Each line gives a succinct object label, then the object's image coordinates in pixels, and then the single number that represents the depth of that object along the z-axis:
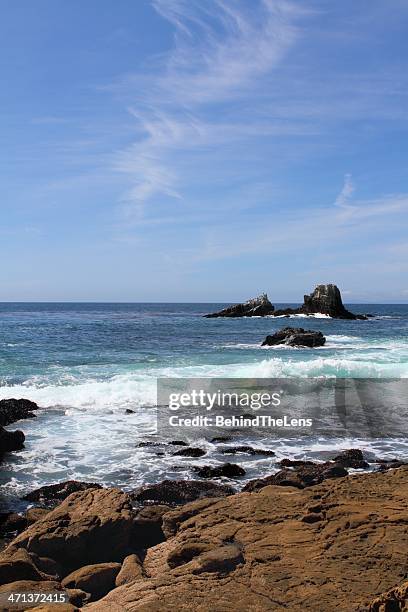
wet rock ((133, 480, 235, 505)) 10.72
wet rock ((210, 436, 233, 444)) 15.59
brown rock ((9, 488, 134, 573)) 8.02
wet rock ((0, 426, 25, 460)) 14.30
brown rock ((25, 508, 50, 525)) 9.54
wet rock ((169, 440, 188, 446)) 15.19
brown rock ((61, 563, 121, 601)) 7.05
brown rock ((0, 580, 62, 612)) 5.99
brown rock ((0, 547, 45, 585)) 6.86
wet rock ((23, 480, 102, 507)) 10.82
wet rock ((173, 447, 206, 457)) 14.10
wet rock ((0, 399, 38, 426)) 17.92
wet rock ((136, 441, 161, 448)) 14.92
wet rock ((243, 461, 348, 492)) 10.84
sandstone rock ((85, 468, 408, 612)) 5.52
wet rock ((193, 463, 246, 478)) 12.33
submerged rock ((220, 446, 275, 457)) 14.15
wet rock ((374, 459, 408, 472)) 12.62
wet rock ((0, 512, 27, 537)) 9.29
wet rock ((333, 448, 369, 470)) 12.86
